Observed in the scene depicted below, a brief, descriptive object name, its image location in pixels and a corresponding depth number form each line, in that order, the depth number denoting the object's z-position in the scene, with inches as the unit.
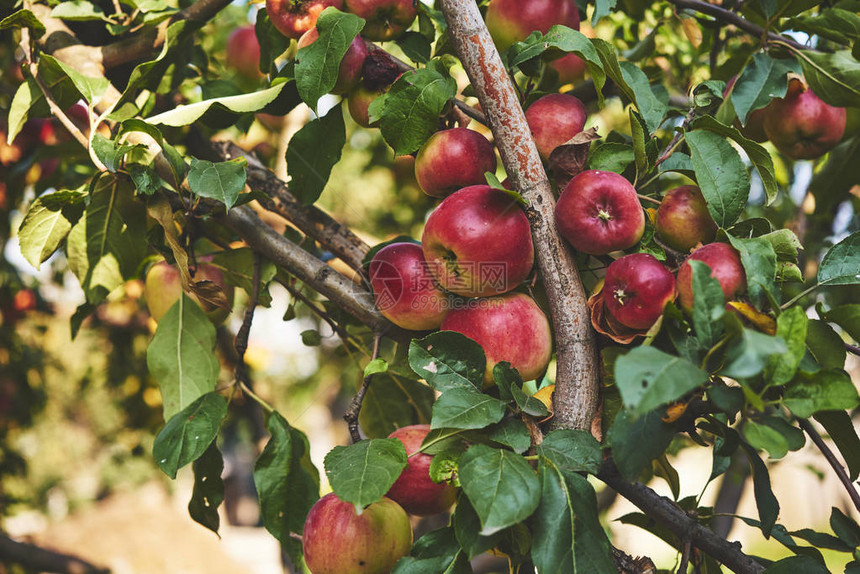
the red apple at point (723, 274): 23.7
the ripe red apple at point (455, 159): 29.9
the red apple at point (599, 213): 25.6
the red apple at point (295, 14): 35.3
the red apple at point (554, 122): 30.4
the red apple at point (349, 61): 32.9
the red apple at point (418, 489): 29.7
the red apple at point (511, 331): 29.1
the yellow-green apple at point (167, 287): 42.0
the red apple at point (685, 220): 27.3
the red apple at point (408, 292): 31.8
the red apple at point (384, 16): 34.3
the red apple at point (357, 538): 28.7
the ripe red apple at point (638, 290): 24.2
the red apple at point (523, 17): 35.8
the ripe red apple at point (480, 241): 27.5
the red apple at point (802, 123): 41.1
